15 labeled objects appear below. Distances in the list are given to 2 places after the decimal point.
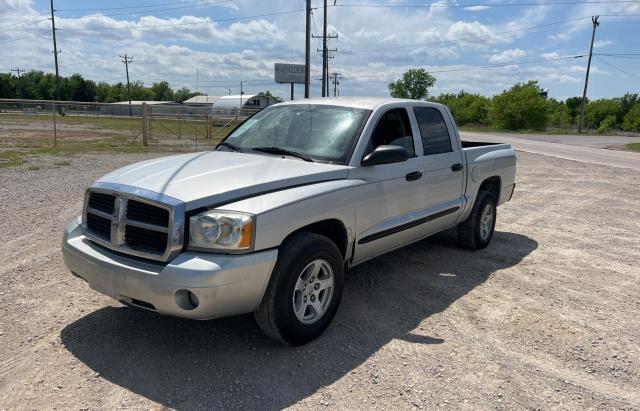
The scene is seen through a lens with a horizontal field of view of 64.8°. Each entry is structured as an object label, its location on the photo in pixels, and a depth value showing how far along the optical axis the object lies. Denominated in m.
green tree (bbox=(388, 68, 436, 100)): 109.50
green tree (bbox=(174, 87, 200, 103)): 145.88
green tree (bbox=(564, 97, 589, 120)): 92.88
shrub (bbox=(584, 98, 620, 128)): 83.98
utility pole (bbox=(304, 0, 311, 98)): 30.99
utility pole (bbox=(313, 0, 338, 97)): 36.54
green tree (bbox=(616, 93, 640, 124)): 82.25
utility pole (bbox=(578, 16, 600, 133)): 52.00
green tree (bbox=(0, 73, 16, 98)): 93.31
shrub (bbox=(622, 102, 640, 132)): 69.62
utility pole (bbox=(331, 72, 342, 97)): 91.36
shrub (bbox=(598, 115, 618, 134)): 77.00
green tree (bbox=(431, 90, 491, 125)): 84.94
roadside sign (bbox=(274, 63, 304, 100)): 74.06
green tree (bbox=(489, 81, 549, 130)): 64.38
